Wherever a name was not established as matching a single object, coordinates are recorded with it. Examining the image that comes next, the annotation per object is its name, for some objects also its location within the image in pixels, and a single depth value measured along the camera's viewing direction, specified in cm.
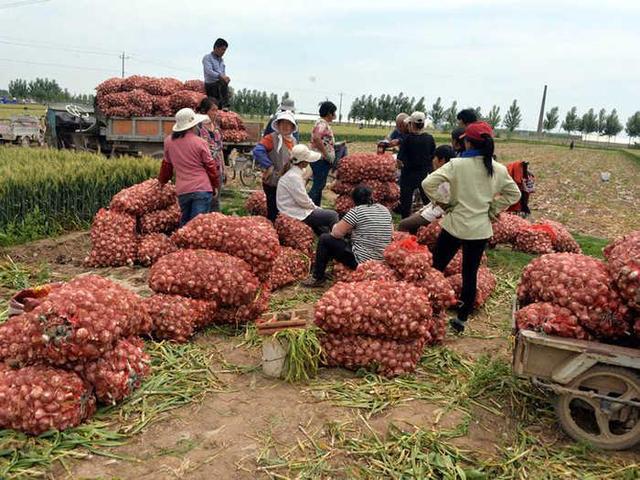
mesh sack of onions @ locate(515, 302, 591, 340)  363
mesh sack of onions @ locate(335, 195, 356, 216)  938
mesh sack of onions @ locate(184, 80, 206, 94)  1244
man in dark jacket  853
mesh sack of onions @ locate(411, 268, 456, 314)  506
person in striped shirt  617
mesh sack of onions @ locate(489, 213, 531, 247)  860
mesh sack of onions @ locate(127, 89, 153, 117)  1169
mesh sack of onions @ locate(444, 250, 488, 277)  649
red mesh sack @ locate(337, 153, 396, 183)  934
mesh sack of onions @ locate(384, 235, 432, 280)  518
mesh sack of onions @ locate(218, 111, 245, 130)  1248
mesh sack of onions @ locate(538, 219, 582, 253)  840
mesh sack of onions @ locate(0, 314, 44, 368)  351
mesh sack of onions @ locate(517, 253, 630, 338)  362
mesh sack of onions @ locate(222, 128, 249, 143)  1261
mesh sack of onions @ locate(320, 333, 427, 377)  441
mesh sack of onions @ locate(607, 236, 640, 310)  340
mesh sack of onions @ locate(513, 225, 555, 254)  833
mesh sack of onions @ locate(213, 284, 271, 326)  532
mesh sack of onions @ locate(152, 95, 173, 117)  1191
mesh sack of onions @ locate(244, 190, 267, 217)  864
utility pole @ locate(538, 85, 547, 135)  9655
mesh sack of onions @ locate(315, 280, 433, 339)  436
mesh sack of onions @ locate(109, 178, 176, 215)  721
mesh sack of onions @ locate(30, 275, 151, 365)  350
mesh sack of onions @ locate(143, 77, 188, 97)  1198
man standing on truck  1081
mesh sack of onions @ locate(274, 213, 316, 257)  707
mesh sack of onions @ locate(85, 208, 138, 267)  709
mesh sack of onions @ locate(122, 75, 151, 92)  1190
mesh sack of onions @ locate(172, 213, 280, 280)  537
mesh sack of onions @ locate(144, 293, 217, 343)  482
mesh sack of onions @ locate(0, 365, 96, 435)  333
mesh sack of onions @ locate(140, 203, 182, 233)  741
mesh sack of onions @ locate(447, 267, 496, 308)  615
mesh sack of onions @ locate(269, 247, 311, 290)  656
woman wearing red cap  497
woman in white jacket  692
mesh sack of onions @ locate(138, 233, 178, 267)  720
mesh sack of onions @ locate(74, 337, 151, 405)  368
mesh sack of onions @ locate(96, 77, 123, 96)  1176
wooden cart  346
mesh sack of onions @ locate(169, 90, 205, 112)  1180
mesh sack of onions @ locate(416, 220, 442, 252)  705
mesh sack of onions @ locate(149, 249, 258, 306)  500
